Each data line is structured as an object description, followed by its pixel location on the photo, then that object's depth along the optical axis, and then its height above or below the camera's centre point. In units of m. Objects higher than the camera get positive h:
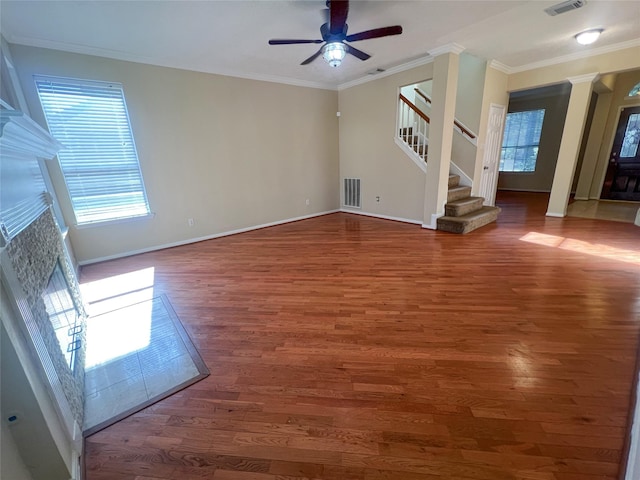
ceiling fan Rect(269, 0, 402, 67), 2.20 +1.14
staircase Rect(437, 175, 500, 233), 4.25 -0.97
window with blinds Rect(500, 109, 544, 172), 7.77 +0.32
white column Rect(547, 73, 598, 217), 4.45 +0.13
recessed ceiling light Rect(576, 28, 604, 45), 3.44 +1.42
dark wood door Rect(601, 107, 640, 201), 6.13 -0.28
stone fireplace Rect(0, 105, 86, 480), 0.94 -0.66
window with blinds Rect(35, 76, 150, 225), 3.13 +0.28
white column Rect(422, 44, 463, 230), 3.81 +0.38
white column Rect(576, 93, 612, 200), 6.34 +0.04
